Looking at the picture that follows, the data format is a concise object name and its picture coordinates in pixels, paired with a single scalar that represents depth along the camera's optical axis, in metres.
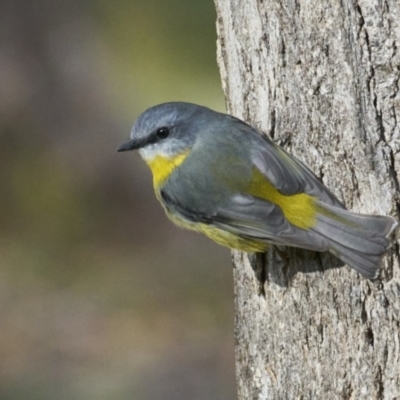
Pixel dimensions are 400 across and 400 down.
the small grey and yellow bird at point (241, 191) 6.91
